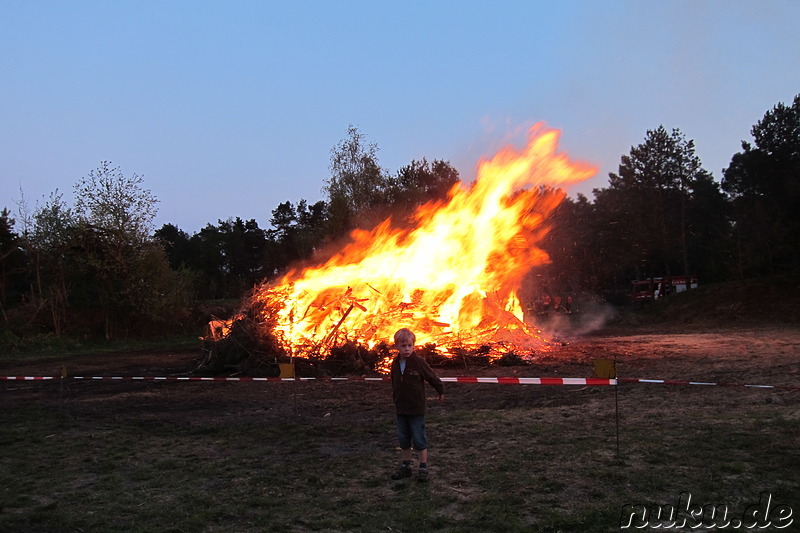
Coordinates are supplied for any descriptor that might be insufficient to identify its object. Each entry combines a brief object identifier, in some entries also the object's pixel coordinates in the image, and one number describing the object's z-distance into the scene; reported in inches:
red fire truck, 1957.4
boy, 252.7
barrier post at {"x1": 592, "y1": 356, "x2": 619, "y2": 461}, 281.0
